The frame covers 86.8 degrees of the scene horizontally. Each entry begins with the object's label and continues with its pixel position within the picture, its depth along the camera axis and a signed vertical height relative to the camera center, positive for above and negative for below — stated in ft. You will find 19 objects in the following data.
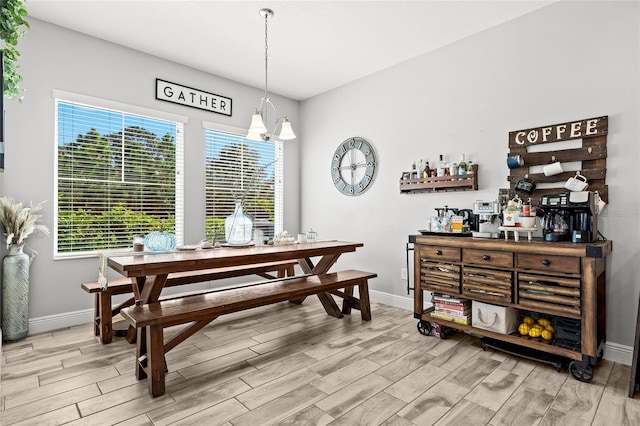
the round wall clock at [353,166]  13.70 +1.89
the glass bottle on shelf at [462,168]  10.61 +1.37
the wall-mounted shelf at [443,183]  10.44 +0.93
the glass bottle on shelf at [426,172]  11.59 +1.35
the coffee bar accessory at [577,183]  8.21 +0.71
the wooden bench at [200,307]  6.68 -2.20
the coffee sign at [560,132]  8.31 +2.11
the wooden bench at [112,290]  9.08 -2.19
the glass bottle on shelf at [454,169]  10.87 +1.35
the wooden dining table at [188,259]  6.79 -1.11
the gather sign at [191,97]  12.37 +4.37
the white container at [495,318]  8.37 -2.68
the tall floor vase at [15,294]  9.11 -2.33
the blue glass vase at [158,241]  8.13 -0.77
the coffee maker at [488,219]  9.00 -0.20
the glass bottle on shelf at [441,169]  11.17 +1.40
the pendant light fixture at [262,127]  9.04 +2.32
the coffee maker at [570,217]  7.52 -0.11
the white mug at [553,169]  8.68 +1.11
